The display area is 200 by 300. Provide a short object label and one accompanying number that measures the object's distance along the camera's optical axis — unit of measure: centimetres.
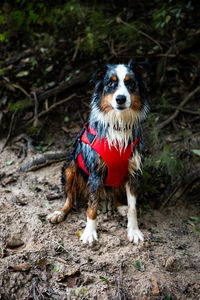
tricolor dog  274
